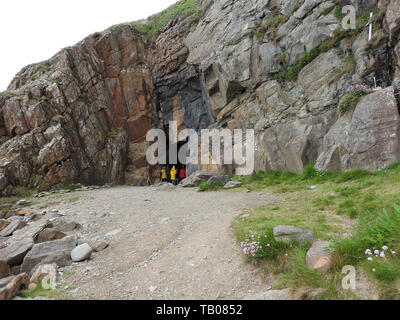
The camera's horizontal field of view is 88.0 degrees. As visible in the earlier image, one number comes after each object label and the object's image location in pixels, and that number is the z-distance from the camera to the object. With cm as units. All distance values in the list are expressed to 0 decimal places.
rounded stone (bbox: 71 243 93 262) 558
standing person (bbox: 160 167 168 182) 2894
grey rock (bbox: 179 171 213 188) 1648
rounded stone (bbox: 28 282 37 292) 429
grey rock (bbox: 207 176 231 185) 1412
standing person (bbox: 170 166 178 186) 2431
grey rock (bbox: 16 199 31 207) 1734
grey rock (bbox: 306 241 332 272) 322
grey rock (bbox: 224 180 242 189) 1330
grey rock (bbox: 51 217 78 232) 836
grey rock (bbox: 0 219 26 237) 933
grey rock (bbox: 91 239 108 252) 612
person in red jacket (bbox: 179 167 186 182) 2598
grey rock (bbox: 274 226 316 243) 432
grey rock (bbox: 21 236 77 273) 551
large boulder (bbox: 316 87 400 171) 898
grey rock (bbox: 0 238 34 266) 600
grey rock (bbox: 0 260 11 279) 507
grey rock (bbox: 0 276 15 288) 406
